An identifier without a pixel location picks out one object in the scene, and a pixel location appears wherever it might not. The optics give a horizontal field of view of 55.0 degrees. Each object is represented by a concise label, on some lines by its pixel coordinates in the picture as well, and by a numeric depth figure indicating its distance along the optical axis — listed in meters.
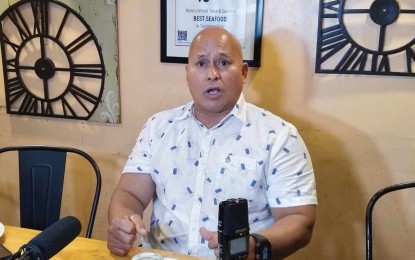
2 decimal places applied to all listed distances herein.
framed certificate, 1.66
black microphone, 0.63
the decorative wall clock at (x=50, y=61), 1.92
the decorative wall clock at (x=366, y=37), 1.49
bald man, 1.37
